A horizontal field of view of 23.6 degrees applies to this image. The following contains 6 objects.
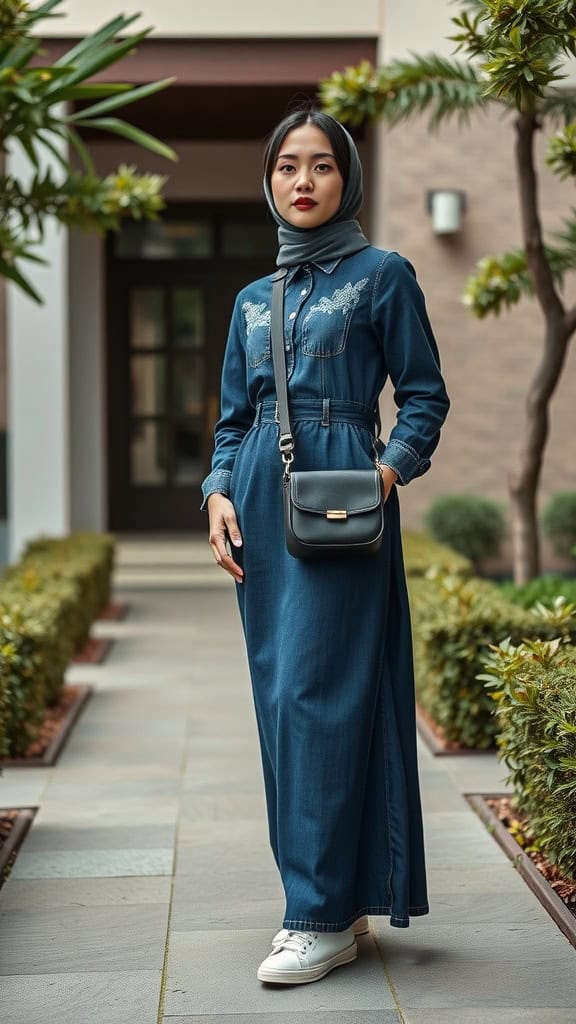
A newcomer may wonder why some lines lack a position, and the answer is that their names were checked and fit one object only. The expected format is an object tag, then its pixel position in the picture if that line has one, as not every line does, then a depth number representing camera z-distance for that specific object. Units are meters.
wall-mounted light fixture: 10.55
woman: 3.05
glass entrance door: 13.85
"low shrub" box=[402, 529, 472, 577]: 7.30
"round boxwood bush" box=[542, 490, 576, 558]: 10.69
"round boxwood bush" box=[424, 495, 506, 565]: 10.57
